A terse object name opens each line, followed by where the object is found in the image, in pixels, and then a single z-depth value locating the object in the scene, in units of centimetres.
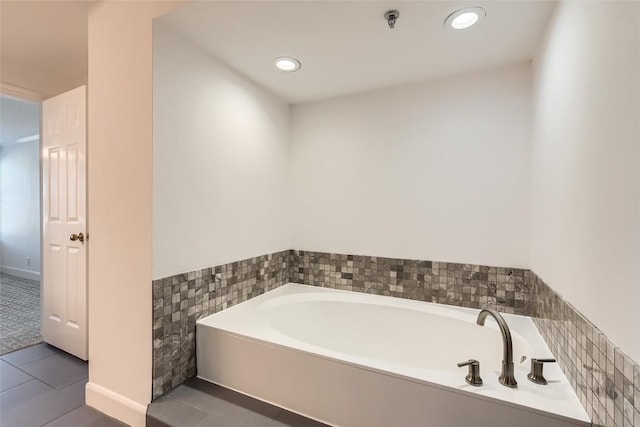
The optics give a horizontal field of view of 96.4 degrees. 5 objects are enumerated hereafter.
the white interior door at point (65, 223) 212
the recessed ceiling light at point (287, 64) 185
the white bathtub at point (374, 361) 110
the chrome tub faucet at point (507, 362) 115
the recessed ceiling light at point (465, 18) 139
